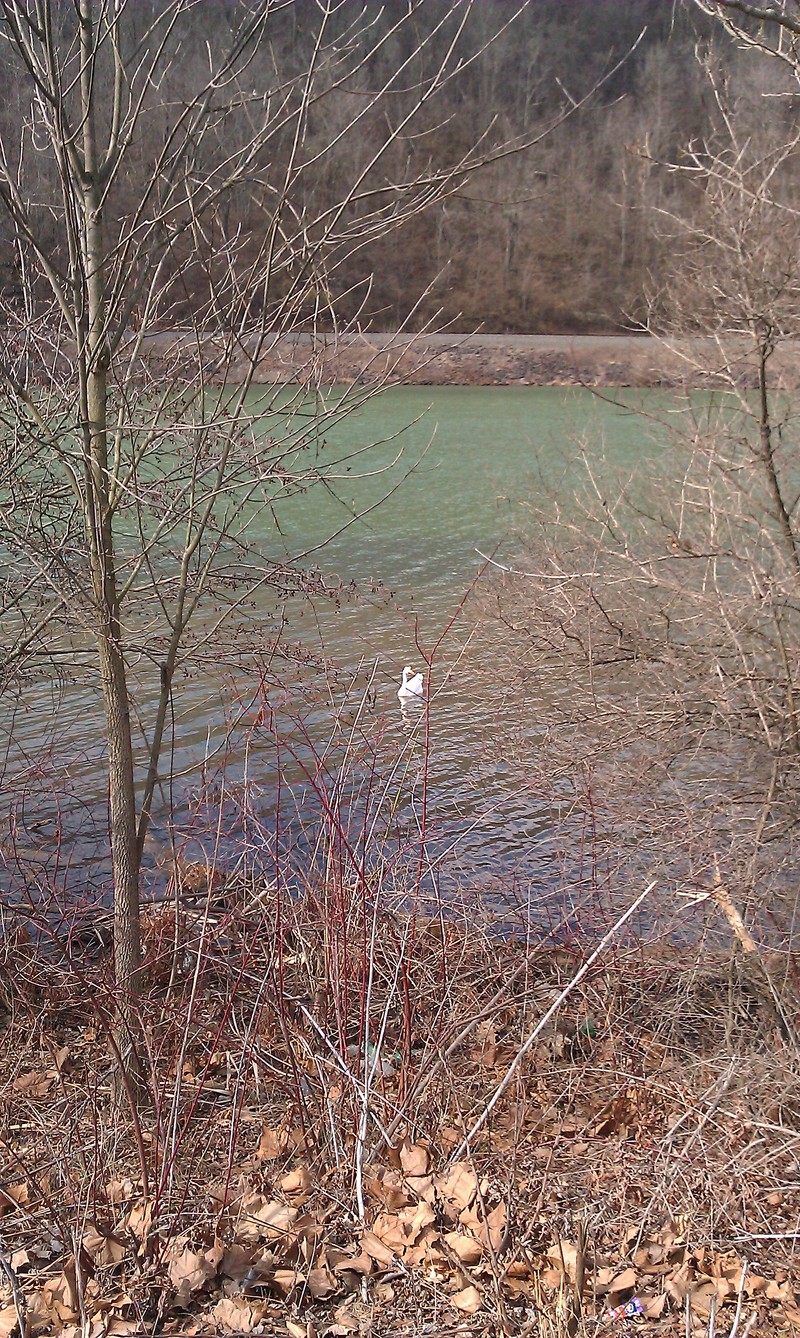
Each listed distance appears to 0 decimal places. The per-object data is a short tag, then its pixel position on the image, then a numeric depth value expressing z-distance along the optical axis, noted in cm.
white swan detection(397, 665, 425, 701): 897
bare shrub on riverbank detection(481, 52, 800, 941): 623
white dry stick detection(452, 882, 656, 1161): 252
